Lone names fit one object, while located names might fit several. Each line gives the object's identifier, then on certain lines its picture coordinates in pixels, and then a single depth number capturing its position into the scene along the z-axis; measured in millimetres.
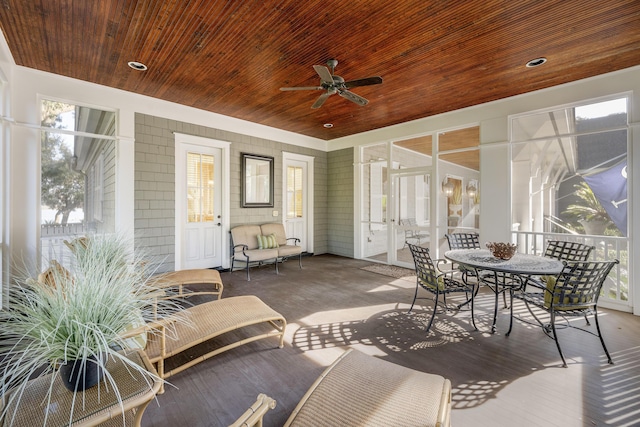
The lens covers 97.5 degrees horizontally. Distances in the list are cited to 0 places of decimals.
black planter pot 1229
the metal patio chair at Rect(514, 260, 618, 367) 2432
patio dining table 2613
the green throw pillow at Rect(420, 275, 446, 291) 3102
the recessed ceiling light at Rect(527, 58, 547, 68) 3366
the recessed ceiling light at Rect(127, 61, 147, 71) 3514
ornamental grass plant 1151
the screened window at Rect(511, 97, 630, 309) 3738
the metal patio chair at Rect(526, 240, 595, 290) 3303
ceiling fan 3103
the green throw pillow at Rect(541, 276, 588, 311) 2518
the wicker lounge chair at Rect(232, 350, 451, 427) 1347
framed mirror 6016
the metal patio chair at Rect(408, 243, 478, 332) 3057
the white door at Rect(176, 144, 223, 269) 5215
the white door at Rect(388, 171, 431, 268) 5773
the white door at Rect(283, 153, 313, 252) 6941
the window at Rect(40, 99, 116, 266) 3956
